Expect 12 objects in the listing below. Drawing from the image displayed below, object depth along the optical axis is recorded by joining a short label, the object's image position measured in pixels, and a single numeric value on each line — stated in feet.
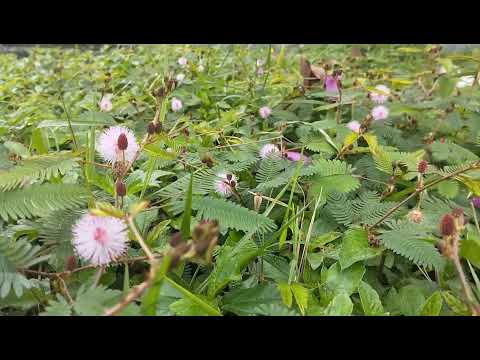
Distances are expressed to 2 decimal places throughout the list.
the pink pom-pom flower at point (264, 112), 1.28
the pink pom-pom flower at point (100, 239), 0.50
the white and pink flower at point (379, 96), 1.37
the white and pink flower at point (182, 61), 1.82
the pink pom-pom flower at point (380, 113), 1.24
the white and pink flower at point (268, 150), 0.96
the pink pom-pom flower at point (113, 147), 0.73
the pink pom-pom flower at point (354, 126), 1.17
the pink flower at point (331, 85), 1.41
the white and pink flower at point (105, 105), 1.33
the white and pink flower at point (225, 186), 0.81
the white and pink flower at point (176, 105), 1.37
